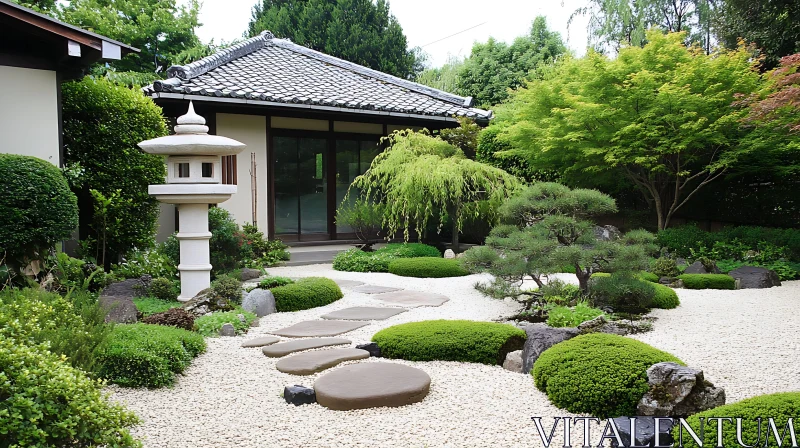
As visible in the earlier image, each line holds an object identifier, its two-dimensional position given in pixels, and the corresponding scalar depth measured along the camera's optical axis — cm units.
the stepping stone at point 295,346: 530
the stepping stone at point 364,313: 689
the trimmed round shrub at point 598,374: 378
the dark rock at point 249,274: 891
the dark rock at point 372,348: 529
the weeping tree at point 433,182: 1087
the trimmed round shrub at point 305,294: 745
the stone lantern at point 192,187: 741
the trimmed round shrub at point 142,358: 440
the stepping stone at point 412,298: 779
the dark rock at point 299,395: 406
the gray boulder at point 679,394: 361
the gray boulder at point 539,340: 484
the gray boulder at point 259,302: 709
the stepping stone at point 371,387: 395
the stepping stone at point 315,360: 475
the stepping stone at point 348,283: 908
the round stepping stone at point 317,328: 605
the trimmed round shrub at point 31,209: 630
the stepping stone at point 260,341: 565
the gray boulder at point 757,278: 870
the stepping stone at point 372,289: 861
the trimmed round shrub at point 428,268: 1005
